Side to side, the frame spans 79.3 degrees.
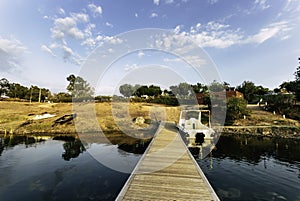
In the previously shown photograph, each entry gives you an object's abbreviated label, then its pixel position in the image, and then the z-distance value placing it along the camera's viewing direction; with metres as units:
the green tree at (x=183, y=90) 60.59
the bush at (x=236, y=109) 33.15
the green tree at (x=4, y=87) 71.50
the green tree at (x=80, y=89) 61.45
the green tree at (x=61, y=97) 58.78
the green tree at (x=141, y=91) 64.19
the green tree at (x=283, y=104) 34.44
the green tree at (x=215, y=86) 60.03
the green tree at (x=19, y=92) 67.25
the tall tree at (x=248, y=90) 61.66
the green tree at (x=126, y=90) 59.07
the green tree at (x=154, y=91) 68.62
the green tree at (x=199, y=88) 67.81
